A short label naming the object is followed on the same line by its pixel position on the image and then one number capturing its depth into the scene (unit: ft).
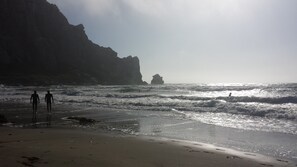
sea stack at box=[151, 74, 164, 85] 429.52
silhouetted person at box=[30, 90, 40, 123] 51.82
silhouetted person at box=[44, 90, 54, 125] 55.38
